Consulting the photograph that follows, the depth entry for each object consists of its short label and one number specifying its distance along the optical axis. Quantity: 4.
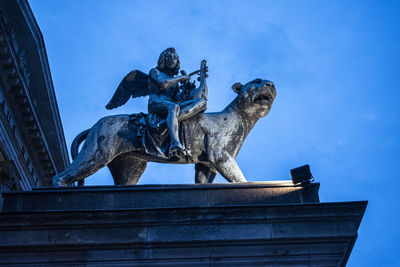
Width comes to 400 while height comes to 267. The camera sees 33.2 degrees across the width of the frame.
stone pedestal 11.71
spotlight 12.88
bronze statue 14.73
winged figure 14.84
